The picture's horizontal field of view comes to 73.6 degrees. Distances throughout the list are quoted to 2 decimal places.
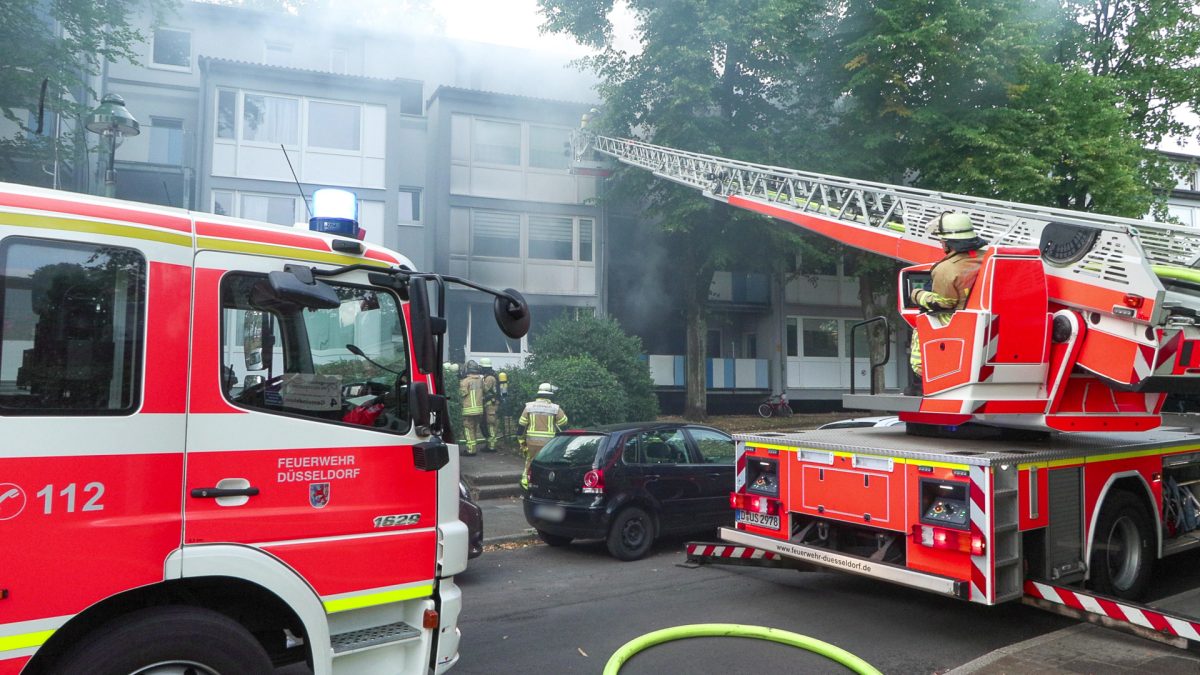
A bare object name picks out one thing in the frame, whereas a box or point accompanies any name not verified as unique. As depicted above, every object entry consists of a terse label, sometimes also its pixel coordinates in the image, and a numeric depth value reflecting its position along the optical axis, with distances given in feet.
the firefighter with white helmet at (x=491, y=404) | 49.73
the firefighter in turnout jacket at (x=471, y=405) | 48.16
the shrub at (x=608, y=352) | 56.24
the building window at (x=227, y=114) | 64.64
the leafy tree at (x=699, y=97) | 59.16
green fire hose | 13.23
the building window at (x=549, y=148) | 73.20
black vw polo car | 27.20
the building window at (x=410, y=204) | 72.84
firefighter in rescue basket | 19.85
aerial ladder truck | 17.39
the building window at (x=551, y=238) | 72.69
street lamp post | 27.27
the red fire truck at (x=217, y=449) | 9.70
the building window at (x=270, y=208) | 64.75
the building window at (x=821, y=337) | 86.17
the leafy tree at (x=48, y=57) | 45.98
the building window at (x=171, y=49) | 72.79
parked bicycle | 76.54
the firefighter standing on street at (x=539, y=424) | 38.32
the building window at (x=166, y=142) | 70.59
